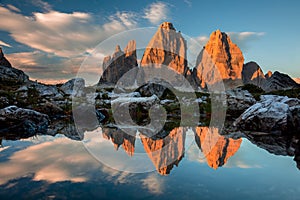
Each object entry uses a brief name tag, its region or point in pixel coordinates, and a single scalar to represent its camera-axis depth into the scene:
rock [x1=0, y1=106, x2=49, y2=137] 10.23
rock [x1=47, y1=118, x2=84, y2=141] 9.51
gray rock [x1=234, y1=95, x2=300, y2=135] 10.37
